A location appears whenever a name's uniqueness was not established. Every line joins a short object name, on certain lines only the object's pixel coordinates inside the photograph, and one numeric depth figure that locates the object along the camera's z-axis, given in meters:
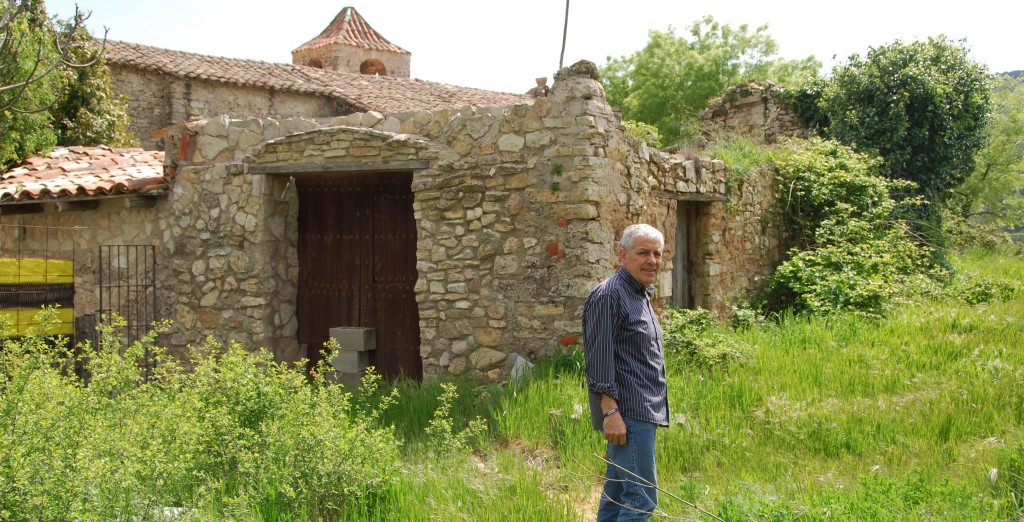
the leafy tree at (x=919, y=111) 12.12
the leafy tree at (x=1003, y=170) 20.47
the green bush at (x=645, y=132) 9.35
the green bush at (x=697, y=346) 6.89
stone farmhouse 6.96
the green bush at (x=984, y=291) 9.09
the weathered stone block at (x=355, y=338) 8.07
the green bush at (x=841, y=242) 8.87
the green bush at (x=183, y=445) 3.83
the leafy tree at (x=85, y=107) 12.51
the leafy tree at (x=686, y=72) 27.44
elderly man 3.81
